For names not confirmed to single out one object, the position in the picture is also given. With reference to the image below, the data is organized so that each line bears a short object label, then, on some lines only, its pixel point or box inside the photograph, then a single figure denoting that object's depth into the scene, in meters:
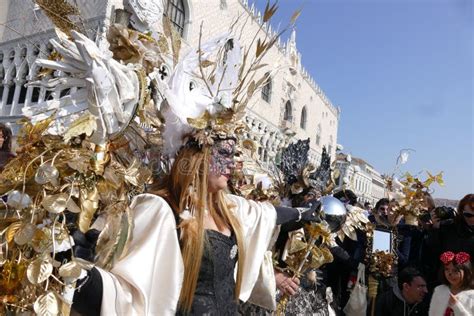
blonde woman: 1.40
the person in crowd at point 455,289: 2.75
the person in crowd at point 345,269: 3.97
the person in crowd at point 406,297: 3.29
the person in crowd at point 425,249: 3.78
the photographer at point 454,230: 3.44
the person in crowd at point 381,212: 4.15
